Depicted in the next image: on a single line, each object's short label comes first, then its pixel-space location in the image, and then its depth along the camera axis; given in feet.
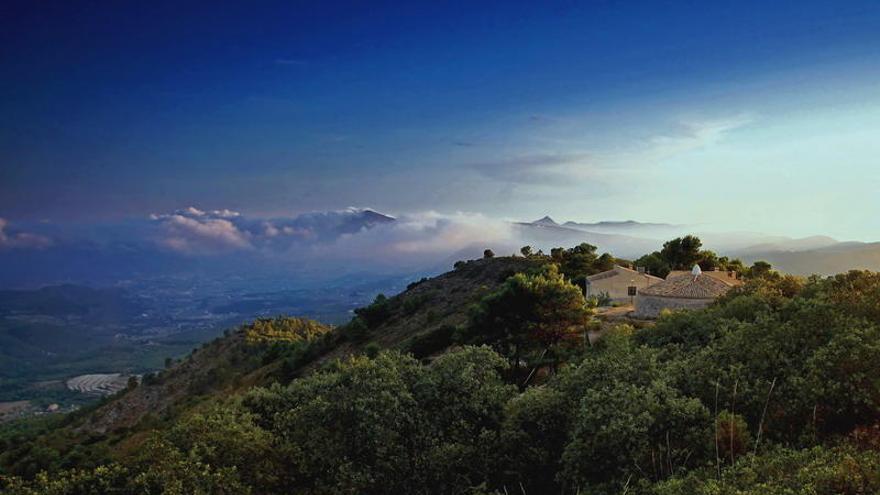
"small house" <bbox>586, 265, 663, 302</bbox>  169.58
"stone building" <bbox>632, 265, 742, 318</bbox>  126.11
